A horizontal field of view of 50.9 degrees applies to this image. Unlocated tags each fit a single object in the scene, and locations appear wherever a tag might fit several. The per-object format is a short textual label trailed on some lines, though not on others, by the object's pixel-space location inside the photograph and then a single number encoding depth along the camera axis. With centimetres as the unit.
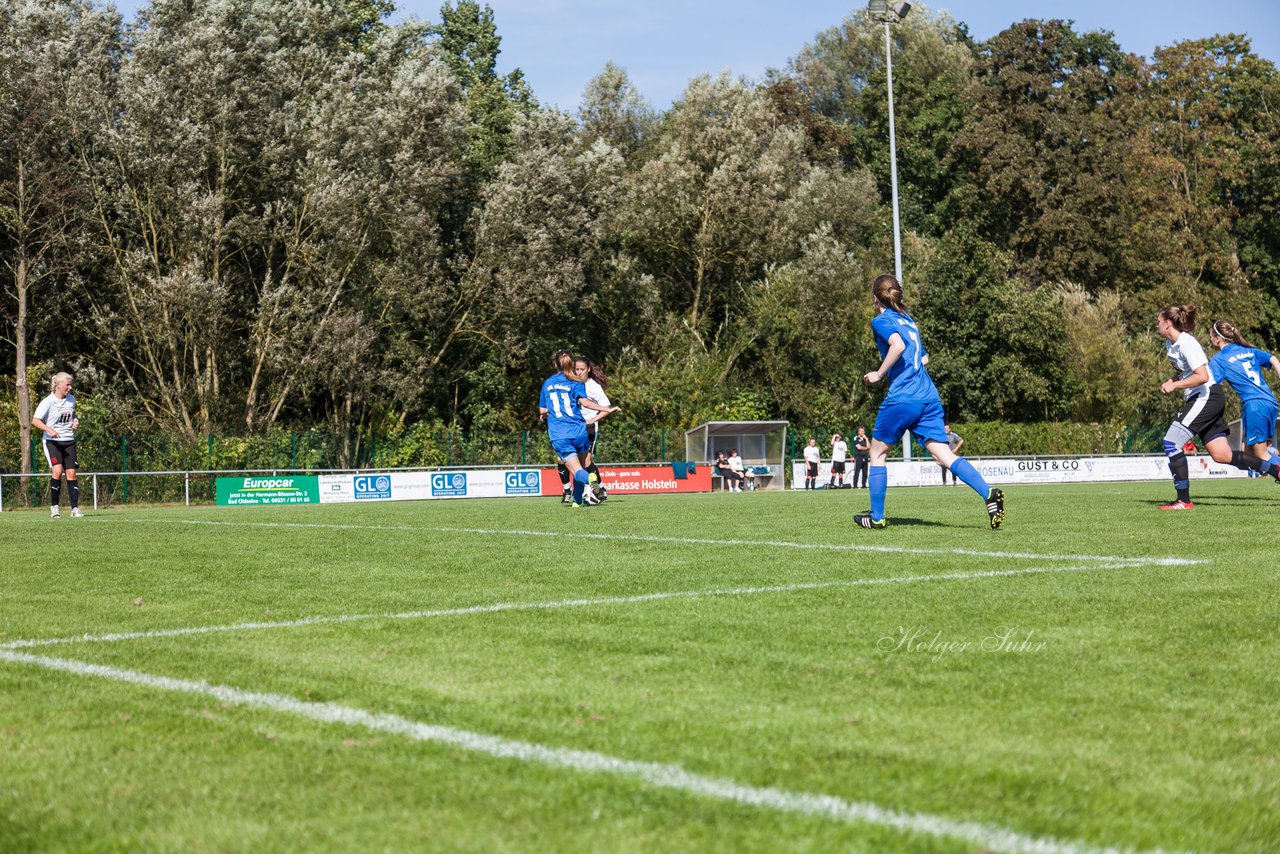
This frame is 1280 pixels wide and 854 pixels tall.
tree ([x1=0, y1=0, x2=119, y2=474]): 3491
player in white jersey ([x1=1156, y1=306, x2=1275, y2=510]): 1475
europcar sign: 3219
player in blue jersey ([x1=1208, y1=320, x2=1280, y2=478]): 1529
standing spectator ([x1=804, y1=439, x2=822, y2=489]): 4003
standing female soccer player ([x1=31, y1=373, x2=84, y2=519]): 1859
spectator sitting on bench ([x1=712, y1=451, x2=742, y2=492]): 3759
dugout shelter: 3794
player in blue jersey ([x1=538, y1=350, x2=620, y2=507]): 1881
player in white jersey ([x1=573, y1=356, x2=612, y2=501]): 1988
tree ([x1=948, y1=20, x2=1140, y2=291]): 5753
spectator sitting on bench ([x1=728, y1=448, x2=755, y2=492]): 3756
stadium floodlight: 3830
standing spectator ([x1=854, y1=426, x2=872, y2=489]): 4038
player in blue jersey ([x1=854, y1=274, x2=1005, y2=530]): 1172
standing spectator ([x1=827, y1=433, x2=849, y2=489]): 4075
